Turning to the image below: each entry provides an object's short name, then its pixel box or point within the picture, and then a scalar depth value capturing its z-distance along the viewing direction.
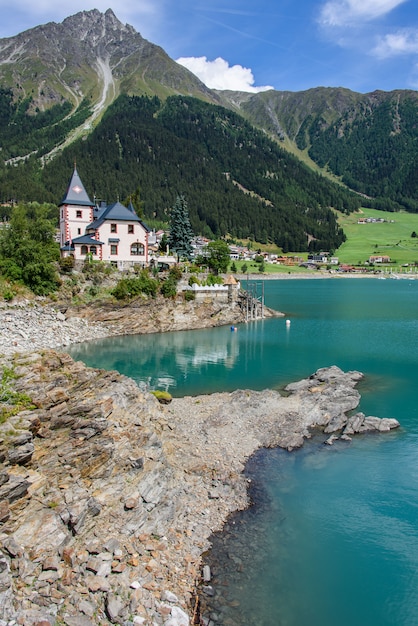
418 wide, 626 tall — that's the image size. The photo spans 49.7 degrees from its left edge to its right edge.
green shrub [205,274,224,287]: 70.69
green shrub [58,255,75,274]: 59.94
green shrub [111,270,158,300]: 60.78
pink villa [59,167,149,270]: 66.38
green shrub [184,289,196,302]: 66.69
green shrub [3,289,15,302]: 53.04
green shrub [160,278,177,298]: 64.75
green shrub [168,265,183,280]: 66.38
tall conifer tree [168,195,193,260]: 86.31
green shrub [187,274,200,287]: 68.31
